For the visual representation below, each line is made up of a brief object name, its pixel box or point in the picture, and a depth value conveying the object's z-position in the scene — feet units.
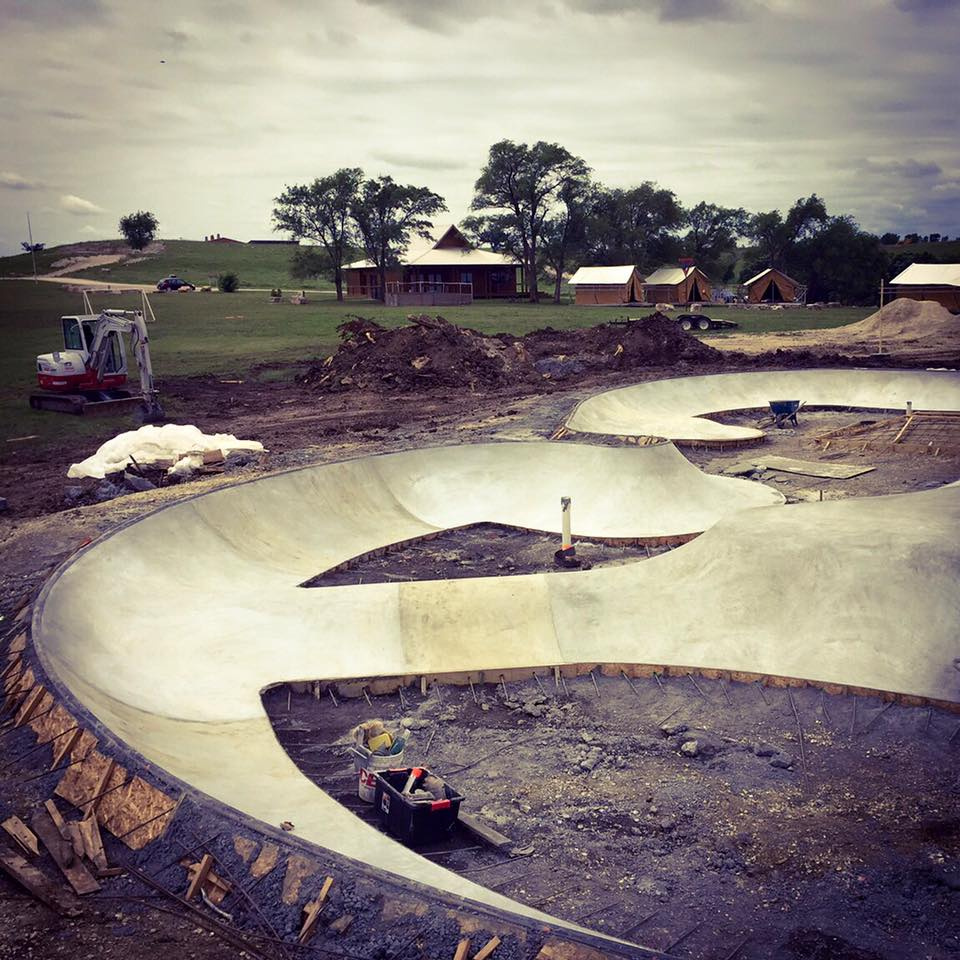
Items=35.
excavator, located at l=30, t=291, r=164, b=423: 82.79
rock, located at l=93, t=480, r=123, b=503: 56.49
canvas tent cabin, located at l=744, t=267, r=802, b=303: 217.77
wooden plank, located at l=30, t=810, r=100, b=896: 19.79
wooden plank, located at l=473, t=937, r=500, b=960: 15.85
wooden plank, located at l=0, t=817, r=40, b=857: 21.07
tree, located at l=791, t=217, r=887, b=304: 221.46
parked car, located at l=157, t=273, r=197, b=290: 221.56
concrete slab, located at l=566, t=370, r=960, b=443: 82.89
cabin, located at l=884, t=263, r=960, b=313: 171.42
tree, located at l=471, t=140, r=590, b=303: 232.32
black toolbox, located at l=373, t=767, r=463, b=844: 23.41
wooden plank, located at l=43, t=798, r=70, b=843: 21.53
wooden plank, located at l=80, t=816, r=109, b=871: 20.69
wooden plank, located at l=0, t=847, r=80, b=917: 18.98
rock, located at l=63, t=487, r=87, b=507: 56.32
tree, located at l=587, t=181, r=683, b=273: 249.14
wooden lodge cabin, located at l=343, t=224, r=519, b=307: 215.10
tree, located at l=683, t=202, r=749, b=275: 279.08
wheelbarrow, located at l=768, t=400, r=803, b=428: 84.99
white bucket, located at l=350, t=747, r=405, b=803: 25.71
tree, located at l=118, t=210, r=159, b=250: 320.09
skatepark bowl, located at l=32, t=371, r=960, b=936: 27.45
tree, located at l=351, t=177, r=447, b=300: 209.56
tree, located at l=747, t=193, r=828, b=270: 245.65
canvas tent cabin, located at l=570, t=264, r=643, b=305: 208.95
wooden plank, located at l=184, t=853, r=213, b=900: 19.16
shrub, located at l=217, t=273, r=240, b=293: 219.98
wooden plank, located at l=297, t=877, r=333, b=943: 17.60
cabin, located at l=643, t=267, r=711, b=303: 210.38
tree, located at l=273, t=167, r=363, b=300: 209.97
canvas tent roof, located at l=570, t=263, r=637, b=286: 208.33
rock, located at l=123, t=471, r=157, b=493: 58.03
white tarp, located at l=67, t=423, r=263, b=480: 61.93
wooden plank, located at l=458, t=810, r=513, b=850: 23.91
